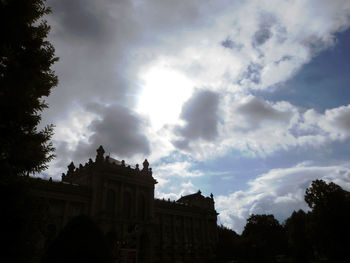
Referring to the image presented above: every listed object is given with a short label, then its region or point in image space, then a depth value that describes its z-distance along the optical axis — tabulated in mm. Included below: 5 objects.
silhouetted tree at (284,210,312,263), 65250
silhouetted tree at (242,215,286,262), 86688
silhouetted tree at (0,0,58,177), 12750
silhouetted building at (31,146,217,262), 45438
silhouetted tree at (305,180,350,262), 44656
